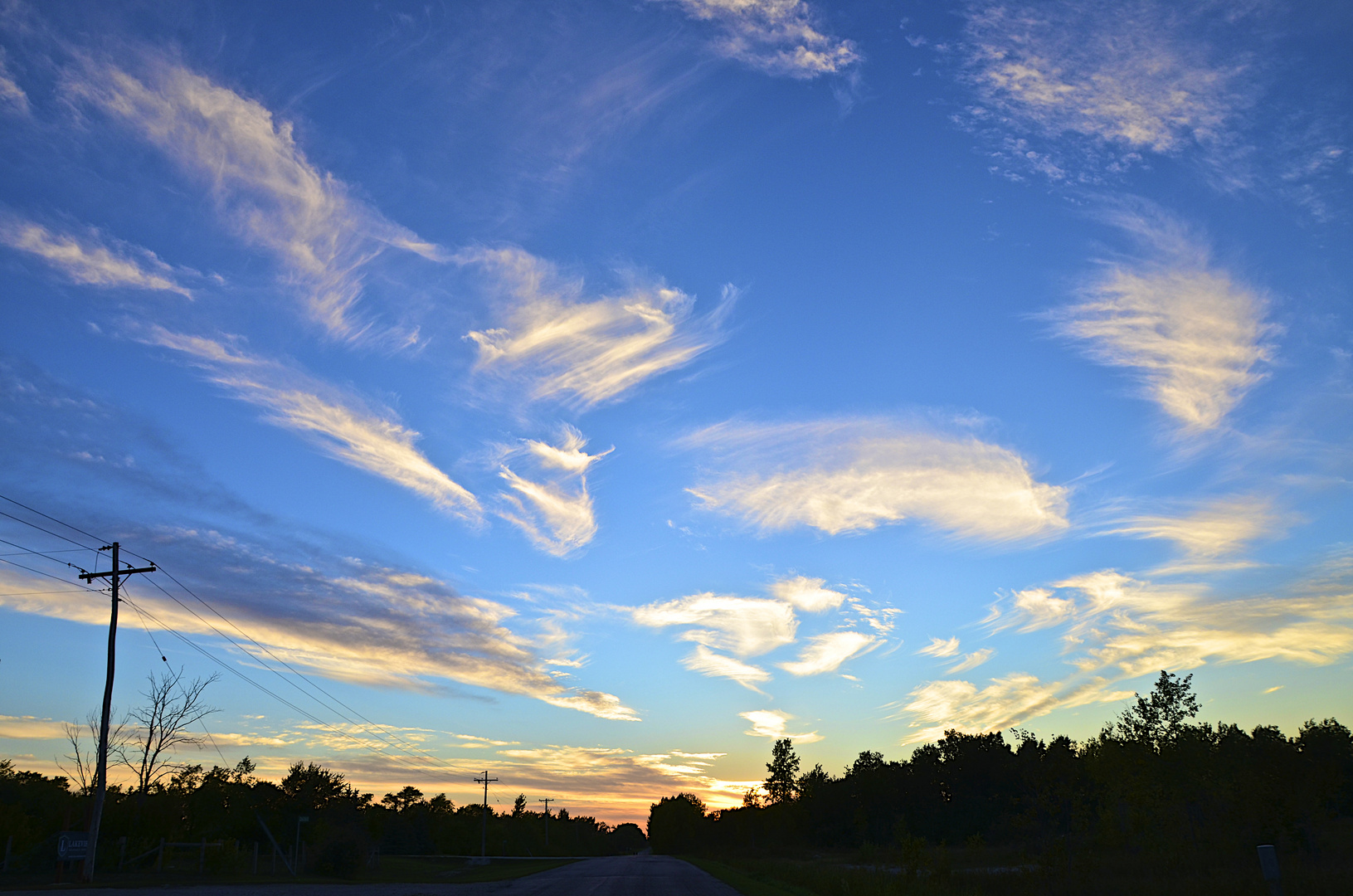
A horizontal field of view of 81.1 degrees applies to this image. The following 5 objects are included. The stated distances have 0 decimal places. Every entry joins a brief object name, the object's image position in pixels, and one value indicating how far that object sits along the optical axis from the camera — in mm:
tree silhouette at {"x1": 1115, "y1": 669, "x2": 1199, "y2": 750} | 68812
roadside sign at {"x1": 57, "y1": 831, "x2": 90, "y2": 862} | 35688
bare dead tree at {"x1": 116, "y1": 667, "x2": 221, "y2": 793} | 53219
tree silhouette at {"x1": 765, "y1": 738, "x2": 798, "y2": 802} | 155250
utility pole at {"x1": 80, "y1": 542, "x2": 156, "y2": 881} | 36500
